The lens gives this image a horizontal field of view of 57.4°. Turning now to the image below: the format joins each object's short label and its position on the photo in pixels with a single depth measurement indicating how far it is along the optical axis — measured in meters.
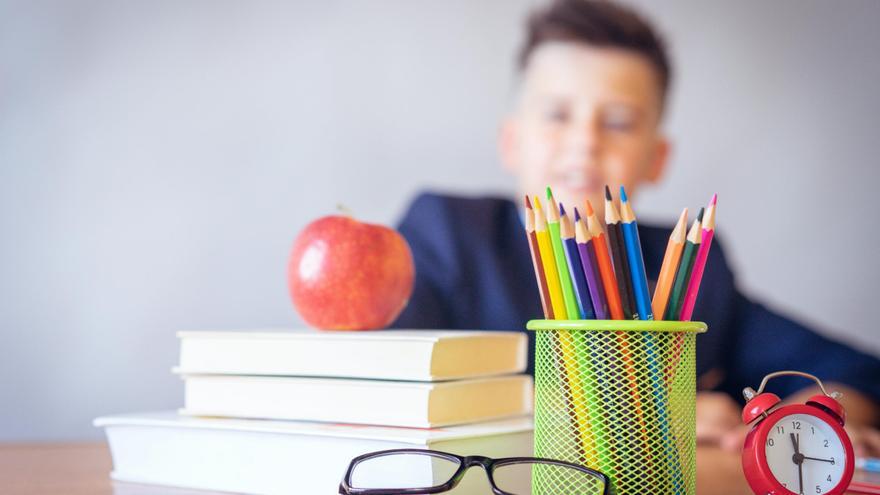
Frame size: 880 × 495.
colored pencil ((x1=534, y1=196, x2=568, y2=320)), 0.41
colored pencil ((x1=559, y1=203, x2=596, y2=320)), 0.40
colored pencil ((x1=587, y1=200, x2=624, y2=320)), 0.41
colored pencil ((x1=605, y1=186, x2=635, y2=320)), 0.41
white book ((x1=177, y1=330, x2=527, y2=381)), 0.50
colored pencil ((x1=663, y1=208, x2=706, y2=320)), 0.41
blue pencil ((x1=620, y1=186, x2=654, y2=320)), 0.40
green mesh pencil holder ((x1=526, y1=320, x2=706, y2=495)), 0.40
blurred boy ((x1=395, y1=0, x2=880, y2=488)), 1.22
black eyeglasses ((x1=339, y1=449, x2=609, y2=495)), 0.40
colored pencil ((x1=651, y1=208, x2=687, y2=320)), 0.41
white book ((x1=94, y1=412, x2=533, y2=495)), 0.47
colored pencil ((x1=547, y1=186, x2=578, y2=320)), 0.41
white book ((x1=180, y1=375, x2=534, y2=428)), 0.50
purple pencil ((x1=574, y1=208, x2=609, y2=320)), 0.40
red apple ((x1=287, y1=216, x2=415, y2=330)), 0.59
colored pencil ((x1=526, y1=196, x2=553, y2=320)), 0.41
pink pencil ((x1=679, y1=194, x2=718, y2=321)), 0.41
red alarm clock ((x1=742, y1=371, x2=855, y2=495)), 0.45
